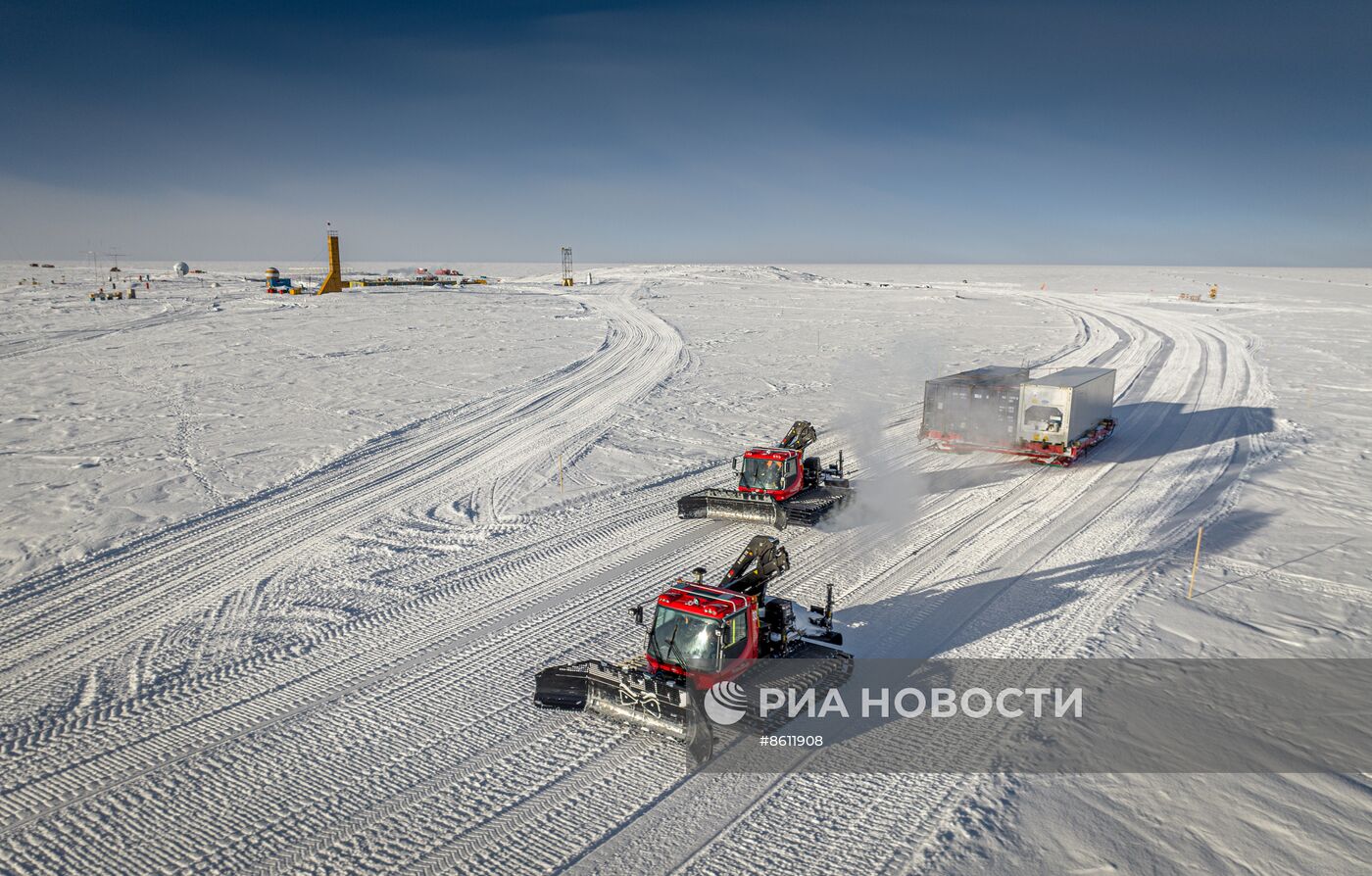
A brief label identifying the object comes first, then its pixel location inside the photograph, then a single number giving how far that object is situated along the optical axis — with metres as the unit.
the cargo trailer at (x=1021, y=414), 20.81
